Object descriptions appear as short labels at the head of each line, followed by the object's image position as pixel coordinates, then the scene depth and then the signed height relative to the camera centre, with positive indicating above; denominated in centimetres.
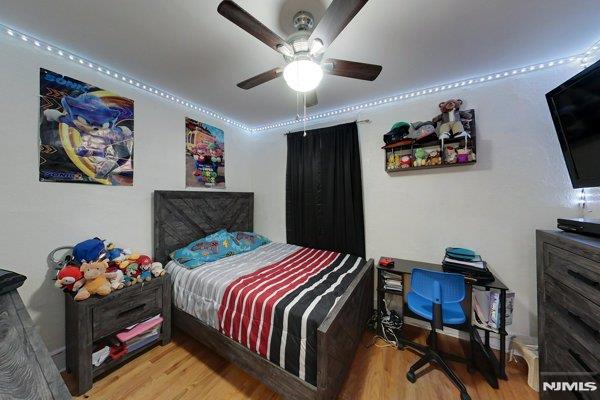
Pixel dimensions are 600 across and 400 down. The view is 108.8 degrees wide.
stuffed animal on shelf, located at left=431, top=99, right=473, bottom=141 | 209 +80
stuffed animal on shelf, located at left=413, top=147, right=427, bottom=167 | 229 +46
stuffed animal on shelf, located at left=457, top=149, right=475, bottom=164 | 208 +42
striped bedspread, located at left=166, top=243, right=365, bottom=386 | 143 -77
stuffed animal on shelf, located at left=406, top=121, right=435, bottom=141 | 224 +74
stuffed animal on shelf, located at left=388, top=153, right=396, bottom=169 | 248 +44
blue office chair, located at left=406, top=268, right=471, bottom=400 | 163 -85
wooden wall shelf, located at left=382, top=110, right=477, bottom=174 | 212 +58
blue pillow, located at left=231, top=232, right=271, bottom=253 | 287 -56
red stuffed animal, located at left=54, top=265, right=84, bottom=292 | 158 -57
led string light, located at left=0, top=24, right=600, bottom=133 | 171 +122
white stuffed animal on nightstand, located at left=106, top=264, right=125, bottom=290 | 173 -63
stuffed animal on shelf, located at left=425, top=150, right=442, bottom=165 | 221 +43
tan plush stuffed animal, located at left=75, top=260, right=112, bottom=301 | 162 -61
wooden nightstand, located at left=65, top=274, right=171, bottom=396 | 157 -95
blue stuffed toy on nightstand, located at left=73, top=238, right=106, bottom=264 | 174 -40
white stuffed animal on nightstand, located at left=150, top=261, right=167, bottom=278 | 202 -64
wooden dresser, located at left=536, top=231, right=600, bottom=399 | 114 -69
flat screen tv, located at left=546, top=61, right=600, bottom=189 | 129 +51
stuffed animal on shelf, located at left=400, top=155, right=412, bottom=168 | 237 +43
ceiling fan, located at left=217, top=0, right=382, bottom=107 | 103 +90
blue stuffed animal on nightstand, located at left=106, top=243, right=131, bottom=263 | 191 -47
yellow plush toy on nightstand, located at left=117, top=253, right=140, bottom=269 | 188 -52
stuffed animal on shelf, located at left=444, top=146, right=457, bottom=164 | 213 +44
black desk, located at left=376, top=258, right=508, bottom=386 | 173 -96
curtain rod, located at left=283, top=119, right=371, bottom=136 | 270 +101
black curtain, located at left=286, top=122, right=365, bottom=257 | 274 +14
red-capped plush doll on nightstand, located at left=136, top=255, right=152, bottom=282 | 194 -61
